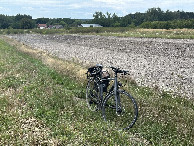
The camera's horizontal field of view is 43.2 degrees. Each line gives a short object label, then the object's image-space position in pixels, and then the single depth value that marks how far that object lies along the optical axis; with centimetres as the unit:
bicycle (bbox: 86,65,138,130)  659
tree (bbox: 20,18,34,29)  14325
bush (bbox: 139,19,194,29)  7185
